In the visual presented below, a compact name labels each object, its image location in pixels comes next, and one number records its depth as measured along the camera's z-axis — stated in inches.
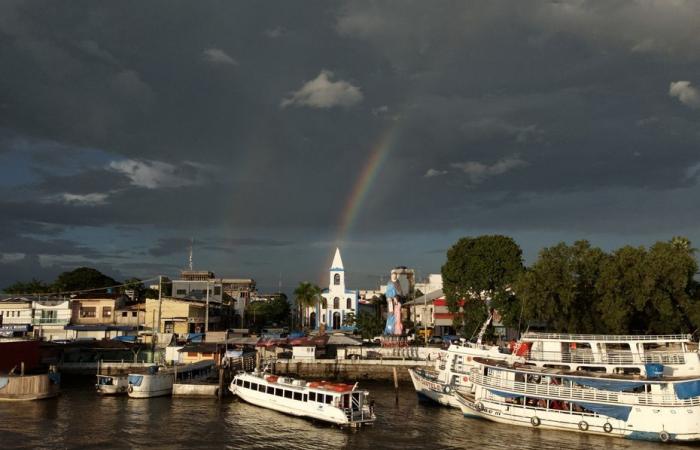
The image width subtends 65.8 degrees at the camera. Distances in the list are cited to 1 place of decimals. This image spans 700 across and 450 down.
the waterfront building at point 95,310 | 3627.0
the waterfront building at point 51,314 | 3489.2
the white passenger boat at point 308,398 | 1550.2
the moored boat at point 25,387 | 1835.6
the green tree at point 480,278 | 2849.4
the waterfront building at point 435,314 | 4141.2
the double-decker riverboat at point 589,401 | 1379.2
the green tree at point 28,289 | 4795.8
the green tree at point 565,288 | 2176.4
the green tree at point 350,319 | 4724.4
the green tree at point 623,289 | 2049.7
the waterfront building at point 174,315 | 3634.4
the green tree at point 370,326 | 3607.3
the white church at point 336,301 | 5118.1
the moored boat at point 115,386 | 2009.1
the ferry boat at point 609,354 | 1521.9
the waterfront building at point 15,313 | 3506.4
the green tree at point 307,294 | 4512.8
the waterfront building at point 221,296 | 4621.8
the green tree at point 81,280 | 5159.5
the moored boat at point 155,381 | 1948.8
